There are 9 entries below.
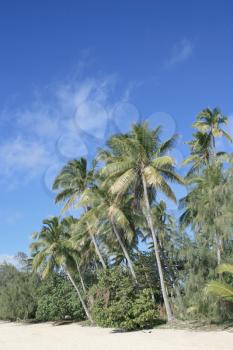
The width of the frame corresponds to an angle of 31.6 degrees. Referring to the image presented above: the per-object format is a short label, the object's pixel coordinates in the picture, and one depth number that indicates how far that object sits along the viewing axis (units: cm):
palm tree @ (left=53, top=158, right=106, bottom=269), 3278
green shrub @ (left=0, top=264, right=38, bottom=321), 4350
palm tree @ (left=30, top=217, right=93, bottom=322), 3409
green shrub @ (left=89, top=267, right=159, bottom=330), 2230
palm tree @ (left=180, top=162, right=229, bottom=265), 2135
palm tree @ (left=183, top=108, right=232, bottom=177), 3250
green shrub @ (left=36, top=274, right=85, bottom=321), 3534
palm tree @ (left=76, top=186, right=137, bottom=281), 2662
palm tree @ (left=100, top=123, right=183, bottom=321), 2391
